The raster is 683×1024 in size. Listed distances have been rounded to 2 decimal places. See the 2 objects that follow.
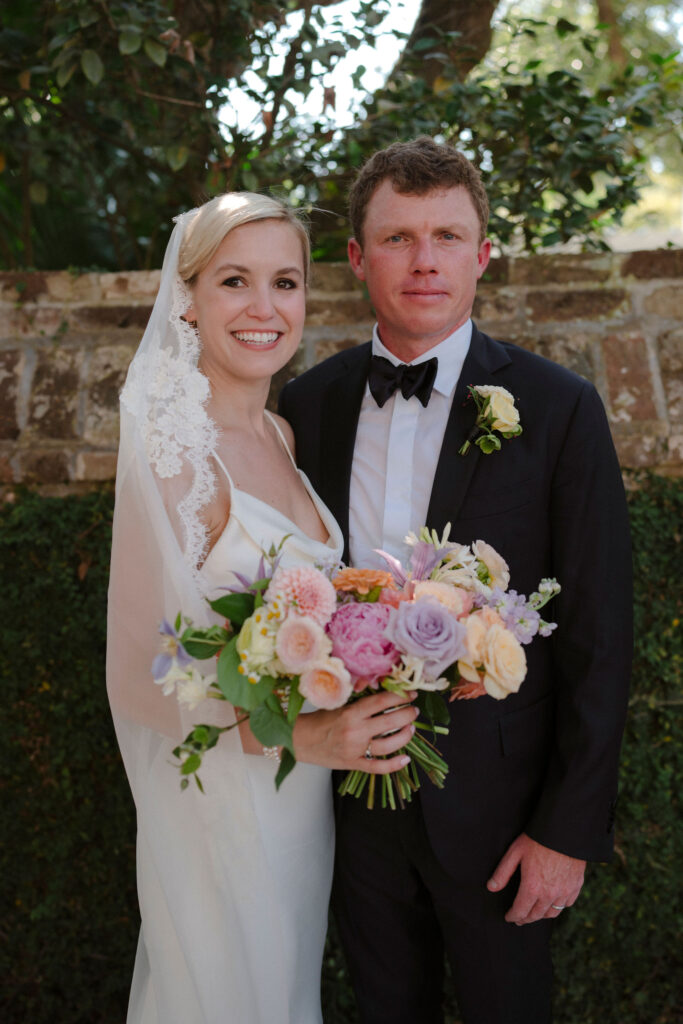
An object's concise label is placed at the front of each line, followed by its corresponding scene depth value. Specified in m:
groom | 2.03
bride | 1.89
